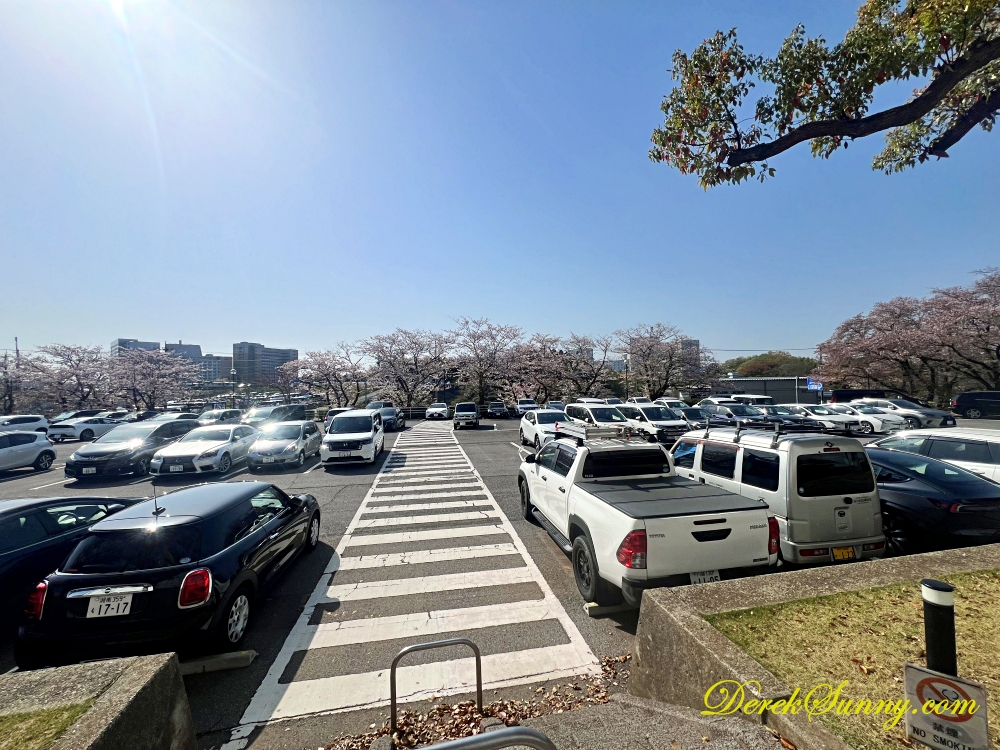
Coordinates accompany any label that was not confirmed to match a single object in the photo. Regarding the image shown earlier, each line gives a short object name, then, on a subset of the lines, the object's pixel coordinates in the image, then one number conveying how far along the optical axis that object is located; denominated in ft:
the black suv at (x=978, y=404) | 99.14
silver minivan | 17.29
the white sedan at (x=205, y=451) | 45.98
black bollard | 6.58
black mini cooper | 13.10
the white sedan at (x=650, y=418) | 62.18
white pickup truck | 14.71
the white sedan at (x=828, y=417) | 72.79
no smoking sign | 6.07
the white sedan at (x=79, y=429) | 85.35
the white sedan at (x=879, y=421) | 74.23
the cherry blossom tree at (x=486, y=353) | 157.58
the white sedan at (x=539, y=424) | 58.44
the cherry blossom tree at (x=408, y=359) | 157.89
